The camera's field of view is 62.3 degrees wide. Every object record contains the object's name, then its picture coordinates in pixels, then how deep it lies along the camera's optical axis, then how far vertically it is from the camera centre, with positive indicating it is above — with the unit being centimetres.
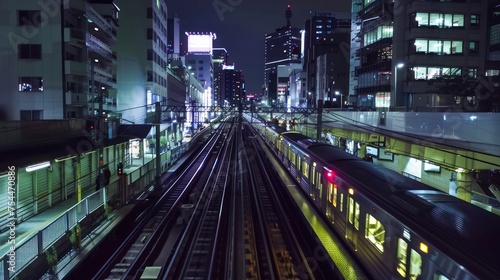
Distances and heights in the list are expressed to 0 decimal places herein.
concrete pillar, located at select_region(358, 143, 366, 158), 2438 -218
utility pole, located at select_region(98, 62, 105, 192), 1355 -64
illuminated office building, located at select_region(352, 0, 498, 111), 2886 +502
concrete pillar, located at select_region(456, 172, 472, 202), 1505 -262
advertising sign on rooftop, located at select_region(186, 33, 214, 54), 11200 +1899
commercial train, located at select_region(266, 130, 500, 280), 510 -166
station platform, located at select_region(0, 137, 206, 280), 899 -330
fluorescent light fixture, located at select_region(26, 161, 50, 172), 1146 -158
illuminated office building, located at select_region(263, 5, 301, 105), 15119 +1016
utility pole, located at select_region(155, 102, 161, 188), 1831 -147
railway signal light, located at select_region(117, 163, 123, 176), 1600 -226
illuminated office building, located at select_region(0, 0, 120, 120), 2222 +283
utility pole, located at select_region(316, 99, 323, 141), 2088 -27
